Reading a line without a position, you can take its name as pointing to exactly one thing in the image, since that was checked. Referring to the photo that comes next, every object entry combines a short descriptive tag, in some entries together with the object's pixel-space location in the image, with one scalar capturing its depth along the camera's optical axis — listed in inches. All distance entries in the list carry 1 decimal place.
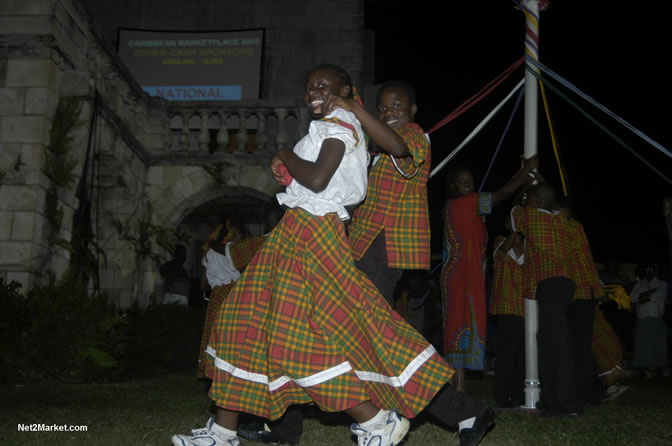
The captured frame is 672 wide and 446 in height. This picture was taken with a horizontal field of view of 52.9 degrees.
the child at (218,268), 267.4
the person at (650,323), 423.8
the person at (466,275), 191.5
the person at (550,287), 181.8
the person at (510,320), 211.9
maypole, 193.3
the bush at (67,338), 246.7
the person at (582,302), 209.2
